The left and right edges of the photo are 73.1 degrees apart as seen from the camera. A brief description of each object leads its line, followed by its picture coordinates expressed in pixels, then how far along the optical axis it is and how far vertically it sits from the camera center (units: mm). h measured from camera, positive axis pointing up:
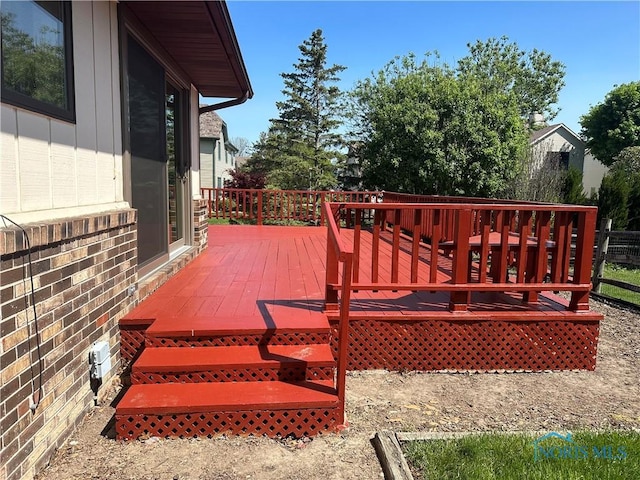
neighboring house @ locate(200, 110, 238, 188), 24781 +2297
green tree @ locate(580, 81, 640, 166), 25969 +4688
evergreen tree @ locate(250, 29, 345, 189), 22344 +4223
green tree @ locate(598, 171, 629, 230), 10953 -89
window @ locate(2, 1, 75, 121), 1927 +624
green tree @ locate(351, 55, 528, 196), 14508 +1956
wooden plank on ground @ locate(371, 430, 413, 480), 2160 -1389
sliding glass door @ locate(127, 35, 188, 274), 3711 +333
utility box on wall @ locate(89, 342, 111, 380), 2734 -1115
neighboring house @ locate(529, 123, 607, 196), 25572 +2937
